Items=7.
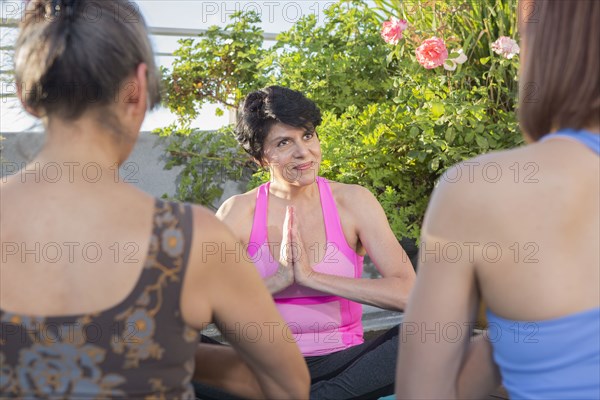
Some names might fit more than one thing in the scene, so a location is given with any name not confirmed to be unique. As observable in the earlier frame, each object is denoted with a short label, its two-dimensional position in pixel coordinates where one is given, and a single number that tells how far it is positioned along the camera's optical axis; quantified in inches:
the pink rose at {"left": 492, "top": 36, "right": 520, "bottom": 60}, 169.9
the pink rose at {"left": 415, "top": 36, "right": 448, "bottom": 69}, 167.5
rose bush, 169.9
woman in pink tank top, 94.4
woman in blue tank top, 42.4
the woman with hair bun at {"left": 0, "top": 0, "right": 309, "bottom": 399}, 42.8
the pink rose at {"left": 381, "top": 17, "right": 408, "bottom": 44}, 176.1
